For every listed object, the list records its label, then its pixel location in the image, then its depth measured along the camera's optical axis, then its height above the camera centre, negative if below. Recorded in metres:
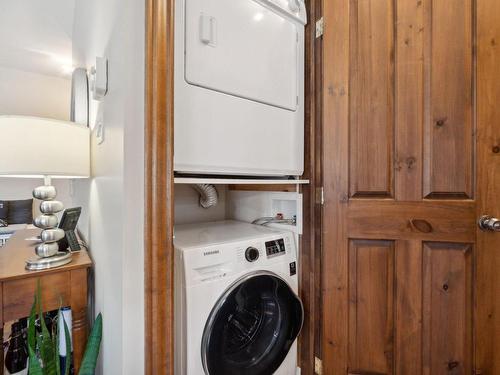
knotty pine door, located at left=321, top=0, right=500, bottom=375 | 0.97 +0.00
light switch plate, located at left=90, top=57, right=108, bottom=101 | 0.97 +0.43
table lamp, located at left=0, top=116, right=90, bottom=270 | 1.03 +0.12
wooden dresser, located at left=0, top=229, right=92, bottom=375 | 1.00 -0.45
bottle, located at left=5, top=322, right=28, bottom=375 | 1.42 -1.01
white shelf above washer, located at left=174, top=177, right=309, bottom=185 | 0.88 +0.02
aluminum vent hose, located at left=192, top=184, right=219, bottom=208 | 1.55 -0.06
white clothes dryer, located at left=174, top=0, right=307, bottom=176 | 0.87 +0.40
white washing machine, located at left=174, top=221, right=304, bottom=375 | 0.88 -0.47
